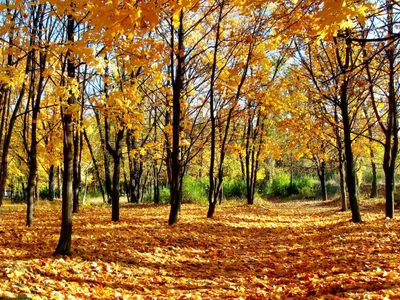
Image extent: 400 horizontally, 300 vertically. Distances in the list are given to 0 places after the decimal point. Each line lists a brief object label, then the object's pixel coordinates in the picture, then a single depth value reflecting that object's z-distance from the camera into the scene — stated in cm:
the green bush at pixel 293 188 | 3002
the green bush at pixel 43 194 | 3366
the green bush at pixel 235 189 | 2928
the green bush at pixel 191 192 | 1995
